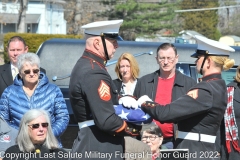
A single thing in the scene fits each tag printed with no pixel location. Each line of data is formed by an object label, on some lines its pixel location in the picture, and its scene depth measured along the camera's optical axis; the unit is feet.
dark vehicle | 42.57
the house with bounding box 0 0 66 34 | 314.44
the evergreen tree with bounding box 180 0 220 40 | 317.78
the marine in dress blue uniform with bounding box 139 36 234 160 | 23.93
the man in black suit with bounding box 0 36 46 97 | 36.58
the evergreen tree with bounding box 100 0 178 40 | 229.89
